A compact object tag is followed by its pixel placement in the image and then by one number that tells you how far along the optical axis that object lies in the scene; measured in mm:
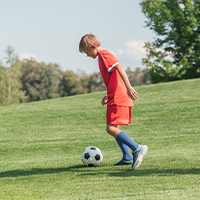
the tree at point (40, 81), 74500
